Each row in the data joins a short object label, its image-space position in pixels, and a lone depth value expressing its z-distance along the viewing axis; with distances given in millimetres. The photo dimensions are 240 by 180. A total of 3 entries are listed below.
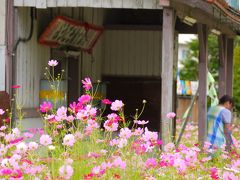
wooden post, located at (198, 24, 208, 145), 13289
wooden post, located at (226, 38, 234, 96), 18227
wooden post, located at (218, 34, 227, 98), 16094
